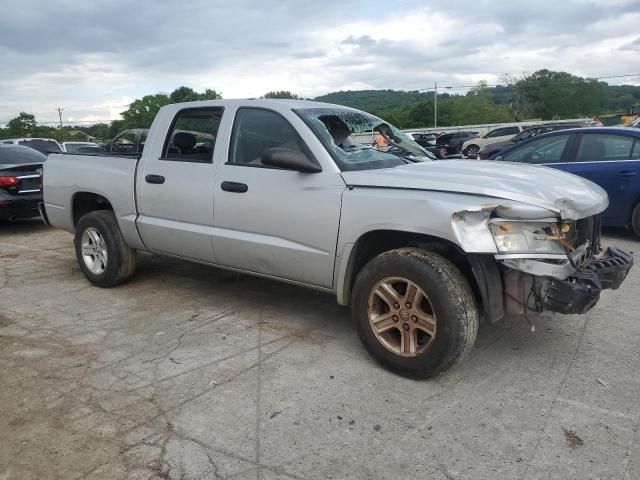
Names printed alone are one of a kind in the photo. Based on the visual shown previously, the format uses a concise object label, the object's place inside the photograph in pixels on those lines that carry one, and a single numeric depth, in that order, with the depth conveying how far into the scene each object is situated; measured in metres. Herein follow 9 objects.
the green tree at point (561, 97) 93.31
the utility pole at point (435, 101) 75.04
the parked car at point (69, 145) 17.08
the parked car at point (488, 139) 26.45
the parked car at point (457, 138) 27.62
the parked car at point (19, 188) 8.80
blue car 7.08
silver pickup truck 3.18
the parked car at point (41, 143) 15.60
